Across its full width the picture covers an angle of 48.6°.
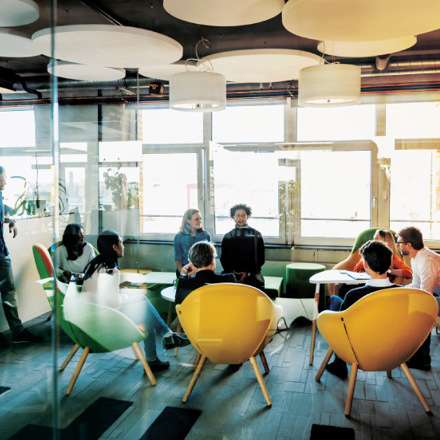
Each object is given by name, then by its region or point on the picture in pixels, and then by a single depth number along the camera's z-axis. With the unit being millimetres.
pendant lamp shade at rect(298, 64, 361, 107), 3199
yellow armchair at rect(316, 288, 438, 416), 2805
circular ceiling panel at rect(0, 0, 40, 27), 2436
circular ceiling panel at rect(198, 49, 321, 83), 3178
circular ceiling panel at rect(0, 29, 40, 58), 2543
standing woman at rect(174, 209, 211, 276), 3375
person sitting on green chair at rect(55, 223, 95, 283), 2291
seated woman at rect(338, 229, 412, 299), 3953
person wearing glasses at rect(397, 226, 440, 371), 3494
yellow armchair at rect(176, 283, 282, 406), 2902
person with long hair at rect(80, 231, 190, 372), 2520
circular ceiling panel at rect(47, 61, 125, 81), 2352
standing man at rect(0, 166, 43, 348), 2693
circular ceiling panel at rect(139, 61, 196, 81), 3513
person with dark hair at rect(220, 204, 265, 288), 3514
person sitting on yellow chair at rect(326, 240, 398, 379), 2992
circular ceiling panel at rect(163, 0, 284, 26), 2438
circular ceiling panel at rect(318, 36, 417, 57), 3260
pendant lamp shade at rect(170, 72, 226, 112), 3375
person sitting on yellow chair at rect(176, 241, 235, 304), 3094
